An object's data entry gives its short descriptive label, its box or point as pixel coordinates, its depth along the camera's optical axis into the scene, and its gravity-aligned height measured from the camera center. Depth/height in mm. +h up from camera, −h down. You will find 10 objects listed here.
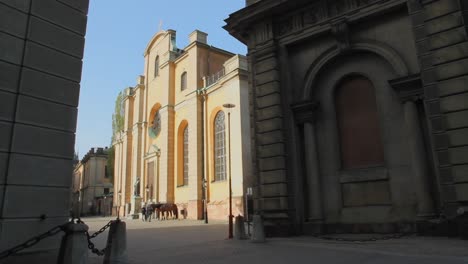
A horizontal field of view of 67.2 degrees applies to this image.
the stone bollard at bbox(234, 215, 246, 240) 12008 -534
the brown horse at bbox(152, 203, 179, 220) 33000 +398
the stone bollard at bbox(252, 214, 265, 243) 10914 -595
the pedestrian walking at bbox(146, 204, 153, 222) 32081 +360
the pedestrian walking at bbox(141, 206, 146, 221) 32844 +200
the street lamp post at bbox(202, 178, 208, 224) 29016 +2074
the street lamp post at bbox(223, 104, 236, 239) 12555 -616
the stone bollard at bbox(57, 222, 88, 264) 5727 -453
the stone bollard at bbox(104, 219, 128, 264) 7391 -601
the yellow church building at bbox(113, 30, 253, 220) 28672 +8135
